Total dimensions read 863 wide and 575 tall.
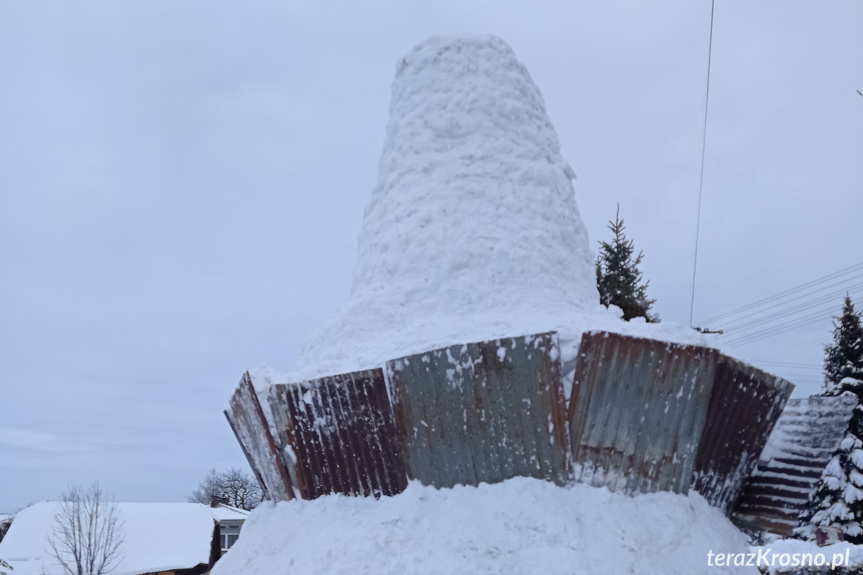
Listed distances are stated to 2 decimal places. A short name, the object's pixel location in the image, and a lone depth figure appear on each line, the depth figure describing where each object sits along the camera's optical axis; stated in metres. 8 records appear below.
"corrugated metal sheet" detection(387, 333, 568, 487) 4.92
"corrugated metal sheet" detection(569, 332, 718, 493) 4.91
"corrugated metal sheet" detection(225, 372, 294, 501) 6.18
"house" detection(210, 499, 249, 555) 30.25
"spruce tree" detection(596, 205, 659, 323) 15.07
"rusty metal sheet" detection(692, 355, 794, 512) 5.45
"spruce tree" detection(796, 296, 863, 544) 17.84
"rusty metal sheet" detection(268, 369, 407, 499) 5.46
